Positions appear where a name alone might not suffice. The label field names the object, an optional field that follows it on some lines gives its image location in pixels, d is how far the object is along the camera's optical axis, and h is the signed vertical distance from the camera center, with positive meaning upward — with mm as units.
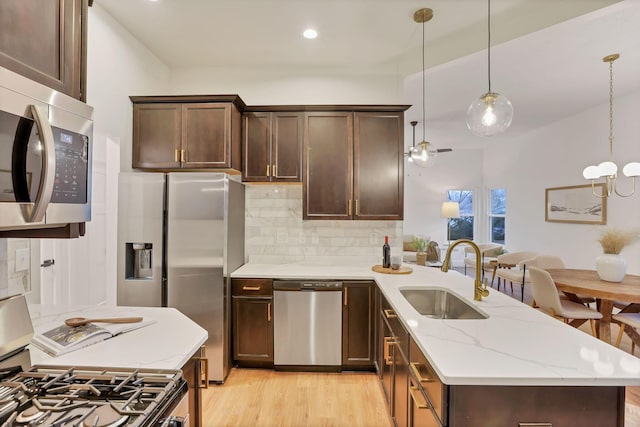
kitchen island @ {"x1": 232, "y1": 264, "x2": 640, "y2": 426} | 1102 -535
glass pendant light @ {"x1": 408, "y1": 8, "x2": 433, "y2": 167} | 4211 +849
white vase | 3105 -483
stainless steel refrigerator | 2670 -188
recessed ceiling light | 2770 +1602
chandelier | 3295 +519
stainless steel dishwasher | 2840 -931
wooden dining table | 2771 -646
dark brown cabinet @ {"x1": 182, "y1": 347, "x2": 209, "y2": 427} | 1338 -742
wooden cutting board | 2882 -492
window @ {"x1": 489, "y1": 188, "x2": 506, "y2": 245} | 7428 +74
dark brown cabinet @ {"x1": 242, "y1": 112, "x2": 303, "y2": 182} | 3119 +647
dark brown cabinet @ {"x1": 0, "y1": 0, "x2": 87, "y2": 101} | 891 +534
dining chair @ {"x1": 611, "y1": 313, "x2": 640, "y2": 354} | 2905 -943
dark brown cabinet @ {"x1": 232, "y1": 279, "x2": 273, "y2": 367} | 2869 -920
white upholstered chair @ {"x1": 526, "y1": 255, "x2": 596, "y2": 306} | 4297 -599
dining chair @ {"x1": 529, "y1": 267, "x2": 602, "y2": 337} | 3154 -862
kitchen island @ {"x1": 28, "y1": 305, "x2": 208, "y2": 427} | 1153 -524
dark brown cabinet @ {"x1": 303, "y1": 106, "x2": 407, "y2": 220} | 3098 +531
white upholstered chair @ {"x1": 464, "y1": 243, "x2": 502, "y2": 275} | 6137 -811
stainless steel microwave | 845 +167
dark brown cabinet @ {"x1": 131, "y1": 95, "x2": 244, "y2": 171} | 2883 +747
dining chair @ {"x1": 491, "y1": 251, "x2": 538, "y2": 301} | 4797 -833
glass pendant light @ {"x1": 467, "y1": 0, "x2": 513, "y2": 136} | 2154 +702
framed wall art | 4632 +201
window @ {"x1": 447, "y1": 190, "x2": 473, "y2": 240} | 8164 +22
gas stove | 833 -531
